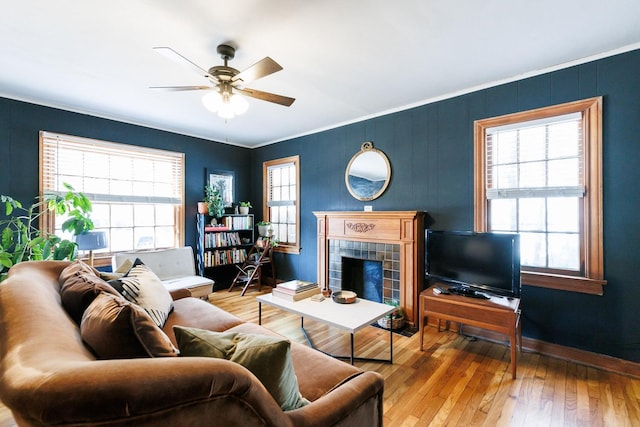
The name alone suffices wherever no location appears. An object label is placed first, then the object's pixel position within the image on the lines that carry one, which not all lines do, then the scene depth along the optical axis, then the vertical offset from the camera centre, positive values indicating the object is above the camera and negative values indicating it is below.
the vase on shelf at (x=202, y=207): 4.58 +0.09
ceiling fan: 2.08 +0.96
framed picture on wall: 4.96 +0.54
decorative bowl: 2.61 -0.77
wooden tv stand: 2.27 -0.85
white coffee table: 2.21 -0.83
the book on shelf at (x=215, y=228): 4.63 -0.24
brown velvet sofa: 0.54 -0.36
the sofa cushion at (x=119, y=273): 2.16 -0.47
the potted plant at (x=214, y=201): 4.65 +0.19
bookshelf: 4.56 -0.52
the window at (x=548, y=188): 2.43 +0.21
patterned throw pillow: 1.92 -0.55
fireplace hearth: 3.29 -0.46
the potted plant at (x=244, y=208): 5.16 +0.09
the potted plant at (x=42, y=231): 2.86 -0.16
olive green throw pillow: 0.98 -0.49
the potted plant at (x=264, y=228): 4.99 -0.27
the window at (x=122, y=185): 3.53 +0.39
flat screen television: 2.45 -0.45
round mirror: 3.76 +0.53
